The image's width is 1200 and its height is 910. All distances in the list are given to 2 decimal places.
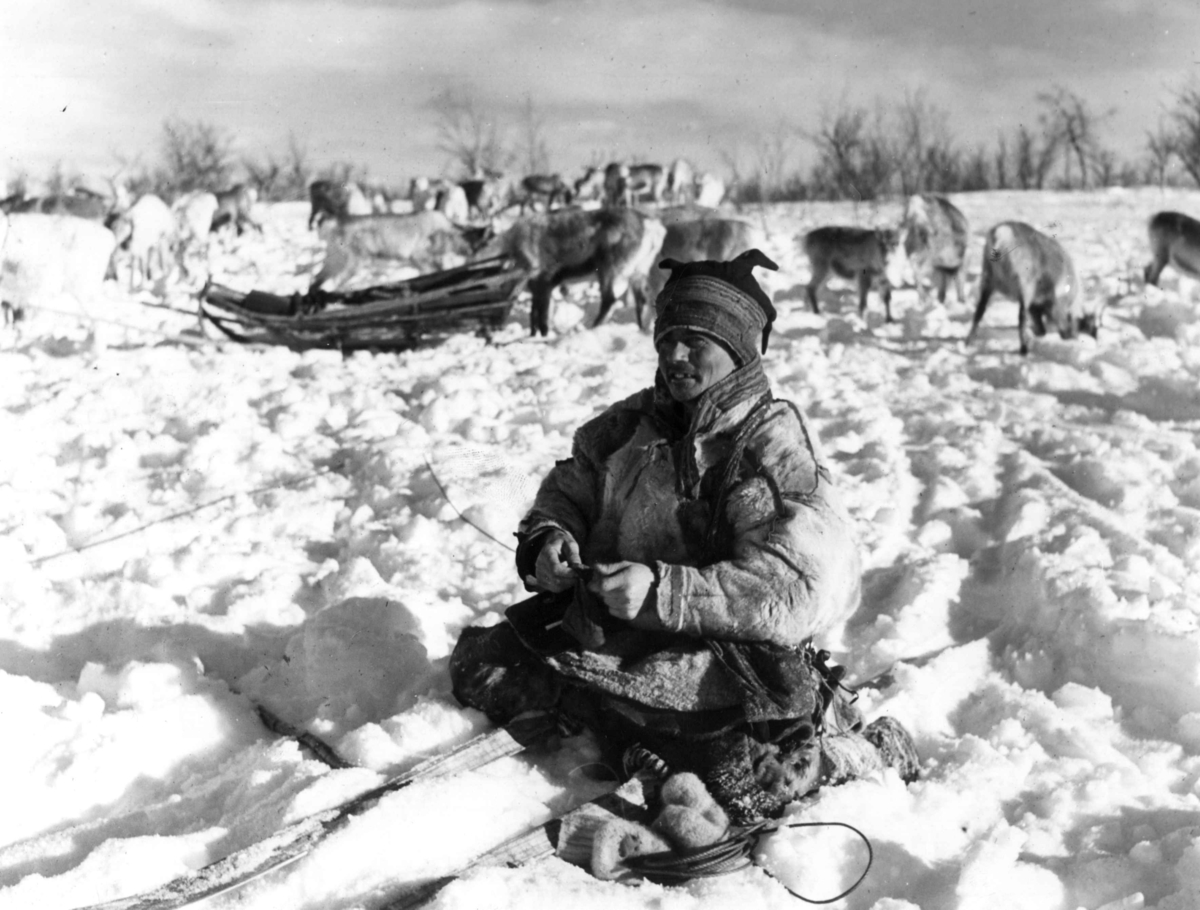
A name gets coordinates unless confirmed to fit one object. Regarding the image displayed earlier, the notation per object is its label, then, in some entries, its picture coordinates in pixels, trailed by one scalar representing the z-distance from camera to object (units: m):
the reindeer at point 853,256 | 11.23
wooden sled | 10.31
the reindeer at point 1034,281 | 9.86
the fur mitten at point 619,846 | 2.95
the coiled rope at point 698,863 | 2.96
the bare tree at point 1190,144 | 19.70
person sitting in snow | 3.06
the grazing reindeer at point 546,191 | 27.47
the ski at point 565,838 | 2.98
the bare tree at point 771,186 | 23.57
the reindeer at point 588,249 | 11.77
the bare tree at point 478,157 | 32.91
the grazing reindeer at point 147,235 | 16.73
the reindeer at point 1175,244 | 11.70
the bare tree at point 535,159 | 31.27
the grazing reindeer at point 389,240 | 14.93
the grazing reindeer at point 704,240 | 11.86
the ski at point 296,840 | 2.73
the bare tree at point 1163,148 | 20.55
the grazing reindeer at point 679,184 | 27.77
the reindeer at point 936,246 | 11.94
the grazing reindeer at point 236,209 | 22.64
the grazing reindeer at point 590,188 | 28.06
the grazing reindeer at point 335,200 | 23.30
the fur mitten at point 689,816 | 3.01
